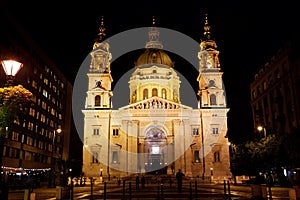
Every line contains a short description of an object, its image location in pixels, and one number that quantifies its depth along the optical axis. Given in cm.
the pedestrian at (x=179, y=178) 2408
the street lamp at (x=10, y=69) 1109
